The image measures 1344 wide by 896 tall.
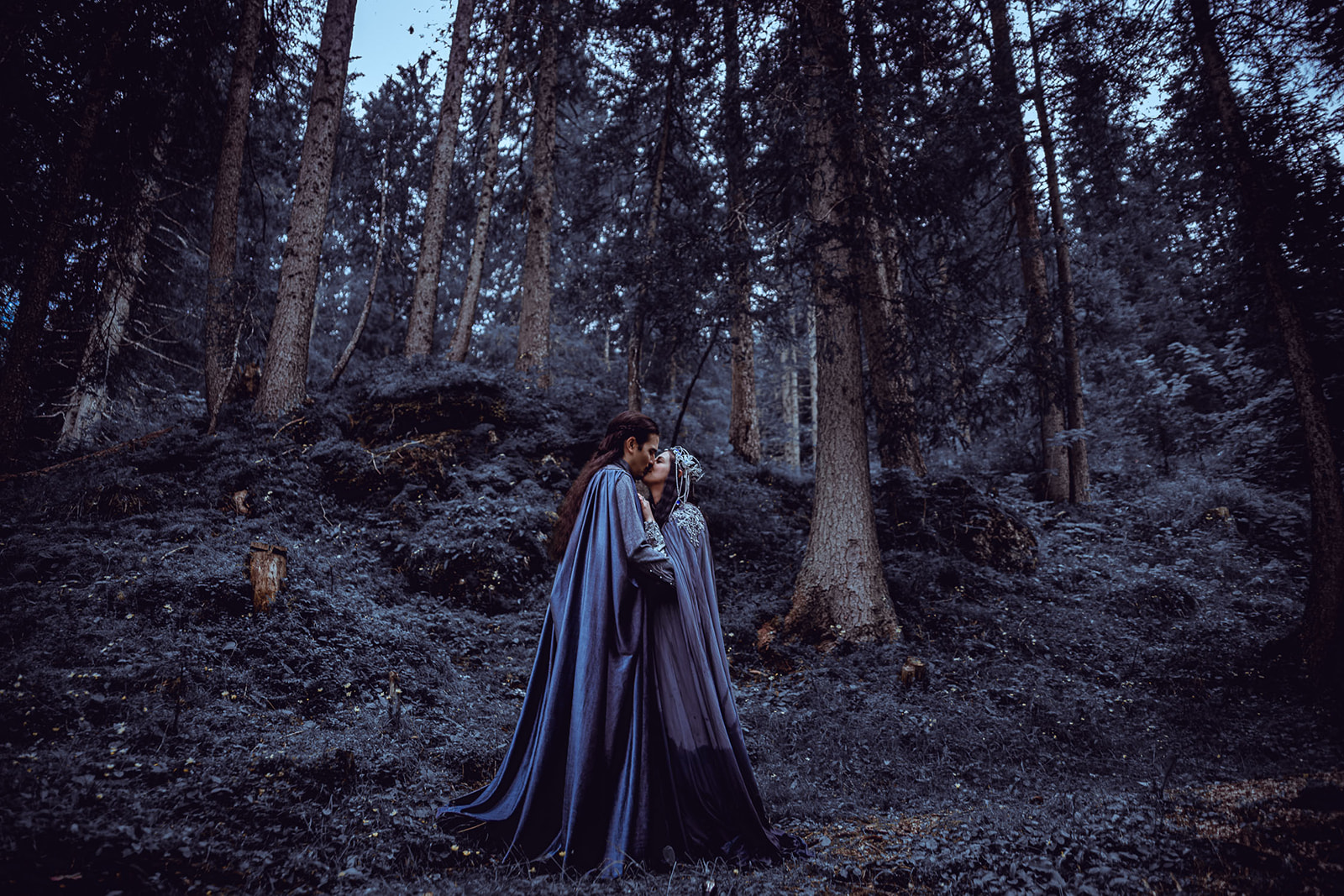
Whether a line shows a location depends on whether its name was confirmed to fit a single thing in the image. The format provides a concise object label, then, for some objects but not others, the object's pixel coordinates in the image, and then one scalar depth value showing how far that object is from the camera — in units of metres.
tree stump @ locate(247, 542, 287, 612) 5.89
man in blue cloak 3.30
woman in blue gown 3.39
